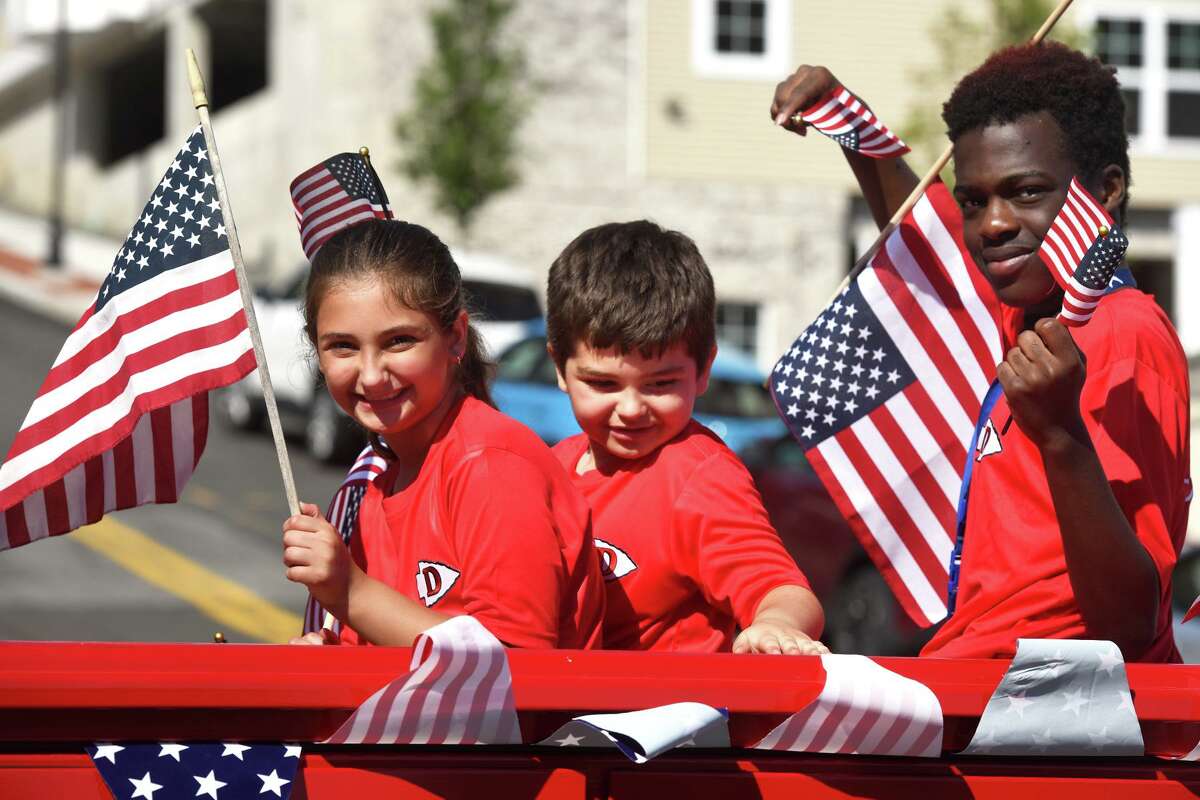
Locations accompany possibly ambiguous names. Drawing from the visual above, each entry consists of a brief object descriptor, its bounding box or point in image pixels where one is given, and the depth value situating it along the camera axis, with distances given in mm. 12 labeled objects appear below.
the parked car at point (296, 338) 32125
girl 5484
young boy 6469
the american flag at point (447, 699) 4465
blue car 26094
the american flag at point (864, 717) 4684
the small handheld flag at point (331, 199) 7238
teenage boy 5402
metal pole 53906
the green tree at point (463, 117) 41625
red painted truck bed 4336
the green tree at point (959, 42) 39375
